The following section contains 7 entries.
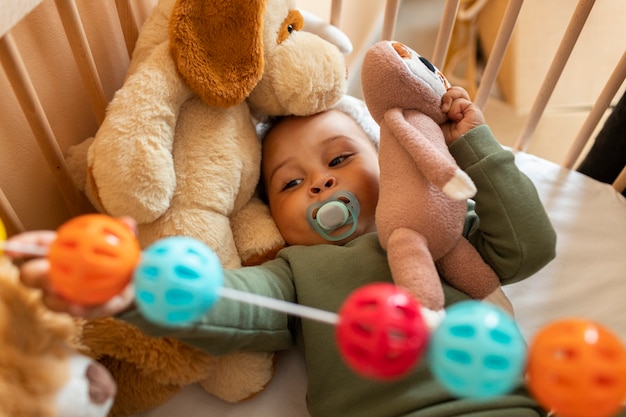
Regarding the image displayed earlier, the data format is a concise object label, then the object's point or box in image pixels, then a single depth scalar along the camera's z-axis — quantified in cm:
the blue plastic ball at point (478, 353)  38
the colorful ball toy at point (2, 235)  45
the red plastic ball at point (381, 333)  39
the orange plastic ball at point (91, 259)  41
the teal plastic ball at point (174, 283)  41
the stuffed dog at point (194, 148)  67
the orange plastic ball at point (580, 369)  37
